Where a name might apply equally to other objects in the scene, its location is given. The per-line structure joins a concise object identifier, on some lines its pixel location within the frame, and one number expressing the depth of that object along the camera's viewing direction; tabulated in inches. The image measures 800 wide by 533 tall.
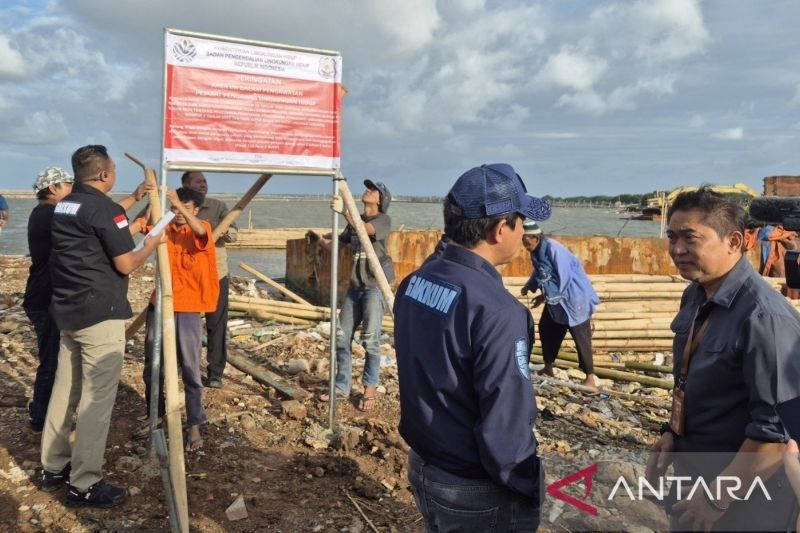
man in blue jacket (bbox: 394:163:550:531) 70.9
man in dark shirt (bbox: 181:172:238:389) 216.4
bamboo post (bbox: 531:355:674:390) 272.7
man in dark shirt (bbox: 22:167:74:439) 175.8
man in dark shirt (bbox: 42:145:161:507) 143.9
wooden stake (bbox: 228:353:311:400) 225.6
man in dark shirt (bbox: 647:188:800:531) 75.2
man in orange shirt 176.4
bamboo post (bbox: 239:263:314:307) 423.5
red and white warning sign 150.9
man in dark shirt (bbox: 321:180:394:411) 219.1
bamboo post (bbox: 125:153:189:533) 127.2
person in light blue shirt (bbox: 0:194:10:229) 464.4
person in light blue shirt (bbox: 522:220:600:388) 244.4
